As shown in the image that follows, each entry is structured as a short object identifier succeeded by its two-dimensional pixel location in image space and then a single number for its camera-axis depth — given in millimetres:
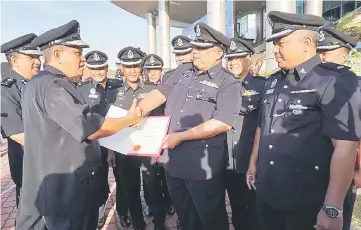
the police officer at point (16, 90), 2719
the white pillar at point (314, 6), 13609
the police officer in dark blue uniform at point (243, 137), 2883
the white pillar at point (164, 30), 21516
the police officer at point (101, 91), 3715
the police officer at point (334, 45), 2909
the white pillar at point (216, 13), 14625
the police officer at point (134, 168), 3473
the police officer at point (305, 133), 1647
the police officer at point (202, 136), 2342
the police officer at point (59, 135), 1865
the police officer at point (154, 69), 4039
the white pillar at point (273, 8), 11883
